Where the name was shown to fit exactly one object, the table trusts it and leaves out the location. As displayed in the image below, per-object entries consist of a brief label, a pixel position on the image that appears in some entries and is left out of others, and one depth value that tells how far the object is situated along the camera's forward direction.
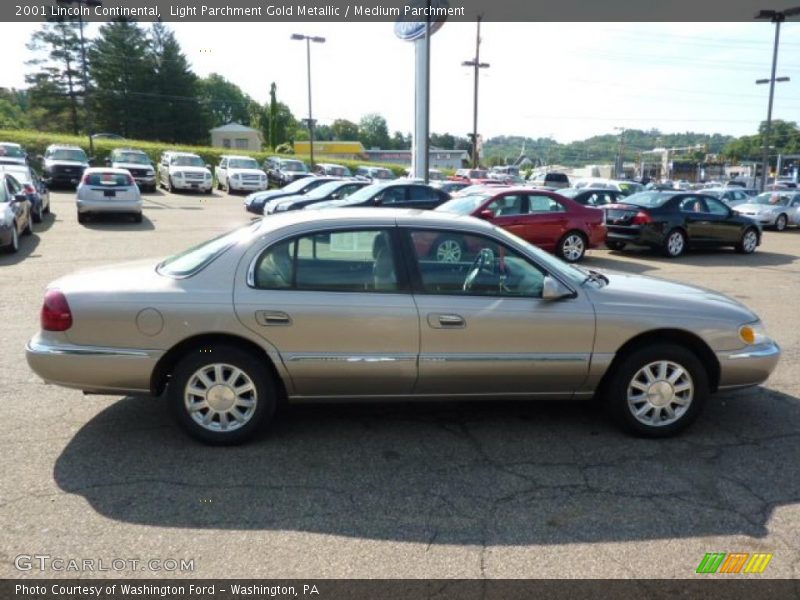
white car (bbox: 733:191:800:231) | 22.81
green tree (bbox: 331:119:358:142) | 144.12
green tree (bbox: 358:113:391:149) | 154.59
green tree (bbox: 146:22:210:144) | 63.03
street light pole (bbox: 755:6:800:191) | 32.06
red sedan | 12.60
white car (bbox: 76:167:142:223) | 17.11
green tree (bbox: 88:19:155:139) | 61.09
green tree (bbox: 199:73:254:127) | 111.53
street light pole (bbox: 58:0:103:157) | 28.27
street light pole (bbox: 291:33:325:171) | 37.38
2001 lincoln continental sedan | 4.05
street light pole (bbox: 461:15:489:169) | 45.22
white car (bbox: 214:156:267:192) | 30.09
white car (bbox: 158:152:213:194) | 28.55
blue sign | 33.28
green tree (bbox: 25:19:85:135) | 61.84
